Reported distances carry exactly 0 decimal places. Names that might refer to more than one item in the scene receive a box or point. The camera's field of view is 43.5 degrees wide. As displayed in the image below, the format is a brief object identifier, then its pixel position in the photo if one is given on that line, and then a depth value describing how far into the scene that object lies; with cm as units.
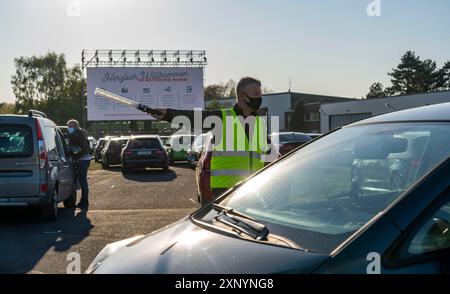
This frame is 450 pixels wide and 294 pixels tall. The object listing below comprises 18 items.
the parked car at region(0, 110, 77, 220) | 891
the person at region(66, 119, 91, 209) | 1135
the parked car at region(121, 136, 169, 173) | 2125
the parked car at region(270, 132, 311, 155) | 1560
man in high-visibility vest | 473
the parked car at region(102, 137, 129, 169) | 2495
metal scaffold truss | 5256
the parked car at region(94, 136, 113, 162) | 3081
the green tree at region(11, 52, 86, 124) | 9412
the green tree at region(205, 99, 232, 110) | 6849
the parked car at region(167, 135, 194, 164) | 2478
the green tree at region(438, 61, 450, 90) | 7762
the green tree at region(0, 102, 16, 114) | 10496
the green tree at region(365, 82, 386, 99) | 10657
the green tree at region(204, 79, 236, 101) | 10381
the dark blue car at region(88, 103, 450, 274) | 205
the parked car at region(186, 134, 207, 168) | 2139
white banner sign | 5009
